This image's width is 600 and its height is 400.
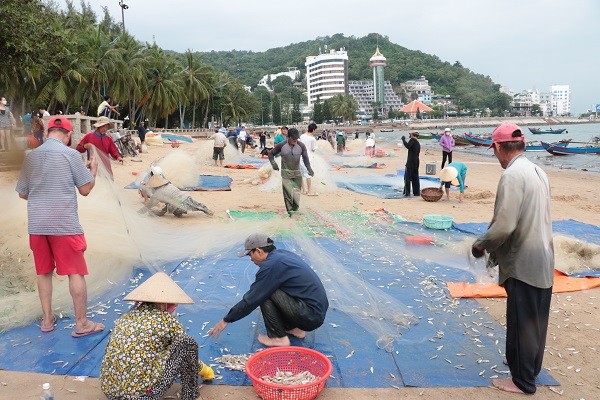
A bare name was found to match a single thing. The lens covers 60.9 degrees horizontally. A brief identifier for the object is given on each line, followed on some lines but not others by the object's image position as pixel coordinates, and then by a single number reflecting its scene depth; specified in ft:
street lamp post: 116.98
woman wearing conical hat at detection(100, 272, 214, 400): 9.00
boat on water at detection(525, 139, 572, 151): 94.69
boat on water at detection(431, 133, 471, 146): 135.74
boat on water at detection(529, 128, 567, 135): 211.37
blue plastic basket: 24.43
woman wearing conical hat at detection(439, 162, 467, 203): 33.60
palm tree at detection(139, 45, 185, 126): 130.21
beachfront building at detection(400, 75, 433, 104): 537.89
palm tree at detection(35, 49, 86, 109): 88.02
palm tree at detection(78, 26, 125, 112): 93.76
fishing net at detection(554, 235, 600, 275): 17.61
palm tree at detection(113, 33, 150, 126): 104.03
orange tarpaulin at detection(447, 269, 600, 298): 15.44
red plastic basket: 9.75
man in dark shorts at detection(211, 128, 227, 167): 55.91
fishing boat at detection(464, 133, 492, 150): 126.90
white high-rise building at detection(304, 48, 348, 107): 513.45
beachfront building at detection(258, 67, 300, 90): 542.16
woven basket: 34.04
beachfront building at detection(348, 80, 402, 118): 549.13
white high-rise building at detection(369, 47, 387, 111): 528.22
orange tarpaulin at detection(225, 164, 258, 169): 55.62
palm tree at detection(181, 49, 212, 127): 158.61
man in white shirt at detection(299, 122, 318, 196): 35.04
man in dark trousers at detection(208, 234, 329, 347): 11.23
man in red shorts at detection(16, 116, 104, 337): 12.14
